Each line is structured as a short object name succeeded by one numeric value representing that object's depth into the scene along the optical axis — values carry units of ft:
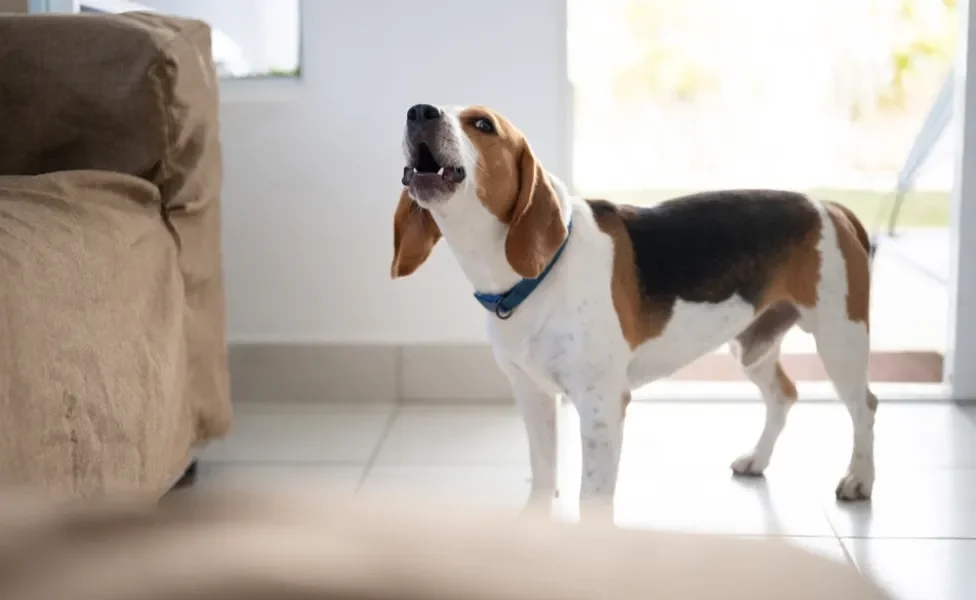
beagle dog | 4.61
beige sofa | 3.47
